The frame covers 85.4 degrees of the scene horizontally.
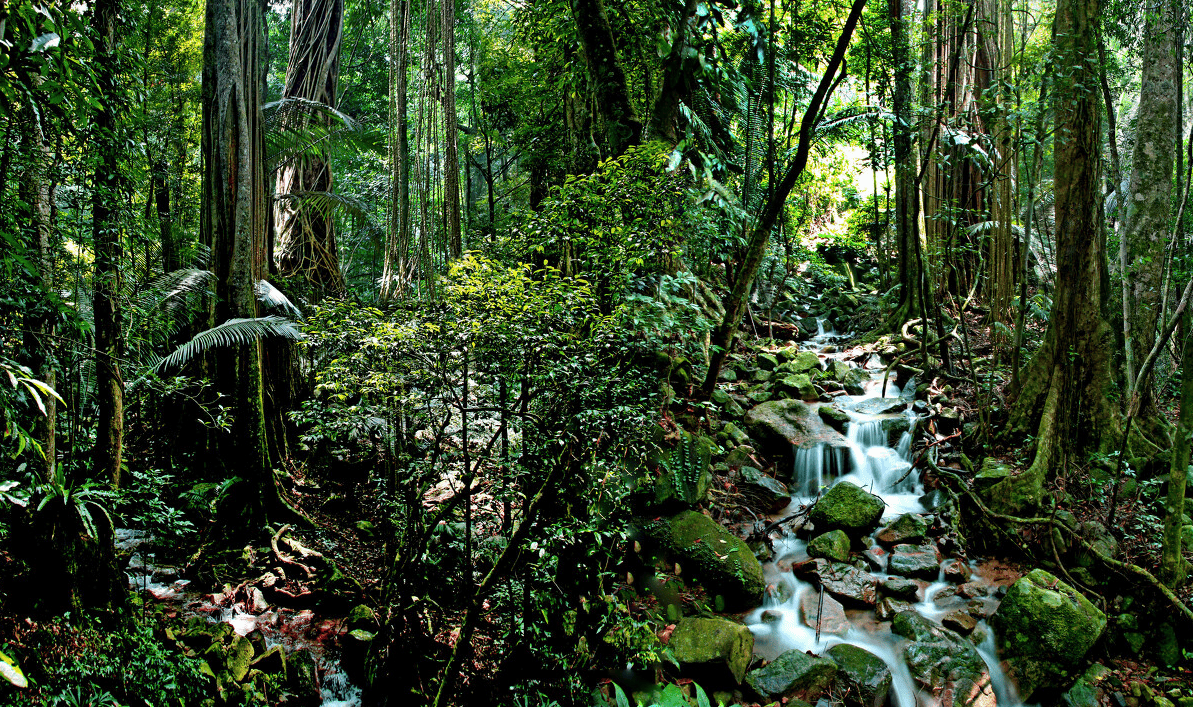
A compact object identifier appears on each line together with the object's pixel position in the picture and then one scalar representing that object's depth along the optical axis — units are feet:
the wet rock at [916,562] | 18.40
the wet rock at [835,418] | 25.52
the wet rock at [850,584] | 17.65
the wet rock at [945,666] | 14.38
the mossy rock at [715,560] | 17.11
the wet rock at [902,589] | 17.52
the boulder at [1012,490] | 18.62
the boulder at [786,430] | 23.79
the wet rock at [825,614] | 16.70
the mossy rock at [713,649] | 13.98
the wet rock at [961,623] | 16.37
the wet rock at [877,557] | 18.85
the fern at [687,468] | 18.15
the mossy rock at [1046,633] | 14.49
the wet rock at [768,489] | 21.57
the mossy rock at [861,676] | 14.26
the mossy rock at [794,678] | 14.01
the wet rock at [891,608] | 16.92
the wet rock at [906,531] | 19.75
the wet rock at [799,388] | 27.30
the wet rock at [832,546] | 18.95
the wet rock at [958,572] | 18.17
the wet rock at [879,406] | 26.37
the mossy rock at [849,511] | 19.93
